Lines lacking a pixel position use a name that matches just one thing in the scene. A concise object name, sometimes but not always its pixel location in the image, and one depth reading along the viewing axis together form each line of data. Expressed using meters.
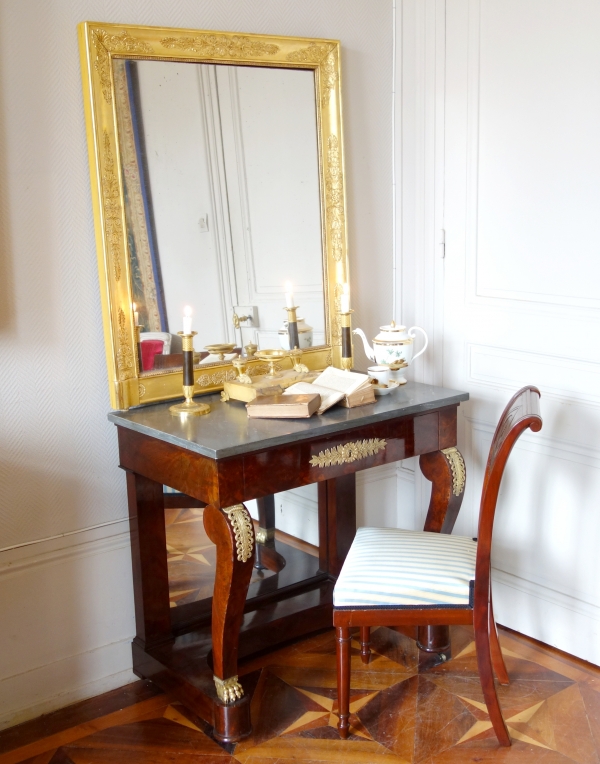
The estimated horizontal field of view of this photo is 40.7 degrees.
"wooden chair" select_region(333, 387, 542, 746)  2.04
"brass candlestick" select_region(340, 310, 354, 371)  2.55
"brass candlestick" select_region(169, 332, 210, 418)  2.23
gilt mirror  2.24
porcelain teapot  2.57
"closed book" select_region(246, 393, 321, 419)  2.19
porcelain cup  2.49
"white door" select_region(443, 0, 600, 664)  2.36
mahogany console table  2.04
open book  2.30
